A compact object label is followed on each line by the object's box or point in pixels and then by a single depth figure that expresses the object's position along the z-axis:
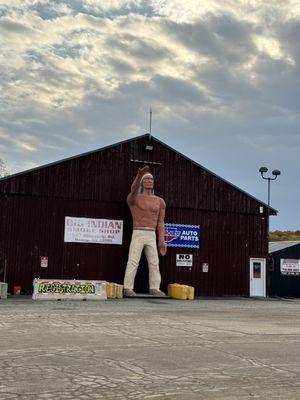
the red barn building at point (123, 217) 30.00
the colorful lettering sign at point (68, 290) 26.38
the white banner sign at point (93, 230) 30.89
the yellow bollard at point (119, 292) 29.27
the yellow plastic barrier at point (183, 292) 30.69
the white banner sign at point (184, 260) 33.25
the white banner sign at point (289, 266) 40.12
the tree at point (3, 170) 78.77
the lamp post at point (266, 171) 35.28
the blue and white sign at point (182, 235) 33.12
